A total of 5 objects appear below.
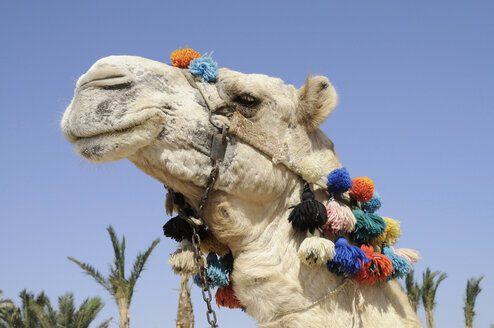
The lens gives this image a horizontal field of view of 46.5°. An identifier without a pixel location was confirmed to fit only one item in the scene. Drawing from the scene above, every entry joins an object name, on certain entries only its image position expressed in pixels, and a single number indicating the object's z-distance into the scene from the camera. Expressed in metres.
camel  3.60
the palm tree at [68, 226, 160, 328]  16.80
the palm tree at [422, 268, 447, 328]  20.45
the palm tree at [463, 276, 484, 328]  21.09
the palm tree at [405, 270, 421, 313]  19.98
